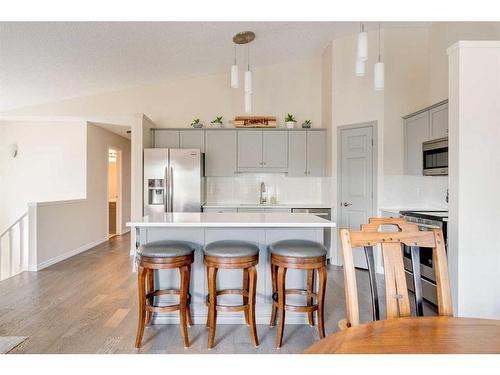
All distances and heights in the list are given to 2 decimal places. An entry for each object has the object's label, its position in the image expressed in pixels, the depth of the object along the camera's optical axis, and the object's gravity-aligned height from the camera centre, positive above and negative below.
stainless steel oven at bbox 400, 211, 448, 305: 2.86 -0.70
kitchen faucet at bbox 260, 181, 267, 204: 5.18 -0.12
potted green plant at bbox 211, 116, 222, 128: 5.04 +1.04
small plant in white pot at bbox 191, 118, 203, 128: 5.06 +1.03
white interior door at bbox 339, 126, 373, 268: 4.34 +0.10
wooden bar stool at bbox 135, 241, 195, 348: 2.17 -0.58
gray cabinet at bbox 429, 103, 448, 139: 3.34 +0.73
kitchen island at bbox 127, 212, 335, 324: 2.56 -0.69
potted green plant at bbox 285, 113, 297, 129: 5.02 +1.07
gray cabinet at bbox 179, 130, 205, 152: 4.96 +0.76
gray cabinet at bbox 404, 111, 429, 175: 3.76 +0.60
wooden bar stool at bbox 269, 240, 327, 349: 2.18 -0.57
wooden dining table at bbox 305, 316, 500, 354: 0.86 -0.46
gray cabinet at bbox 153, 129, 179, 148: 4.96 +0.78
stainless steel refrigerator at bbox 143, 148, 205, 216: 4.50 +0.09
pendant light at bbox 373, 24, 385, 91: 3.10 +1.12
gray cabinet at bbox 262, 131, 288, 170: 5.00 +0.62
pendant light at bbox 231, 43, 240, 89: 3.33 +1.20
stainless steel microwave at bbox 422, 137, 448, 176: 3.36 +0.34
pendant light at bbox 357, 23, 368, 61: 2.79 +1.28
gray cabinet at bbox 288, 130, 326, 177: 4.99 +0.54
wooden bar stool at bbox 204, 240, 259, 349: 2.17 -0.58
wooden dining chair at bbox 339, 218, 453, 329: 1.21 -0.32
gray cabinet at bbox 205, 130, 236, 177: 4.98 +0.55
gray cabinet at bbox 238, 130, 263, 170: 5.00 +0.62
